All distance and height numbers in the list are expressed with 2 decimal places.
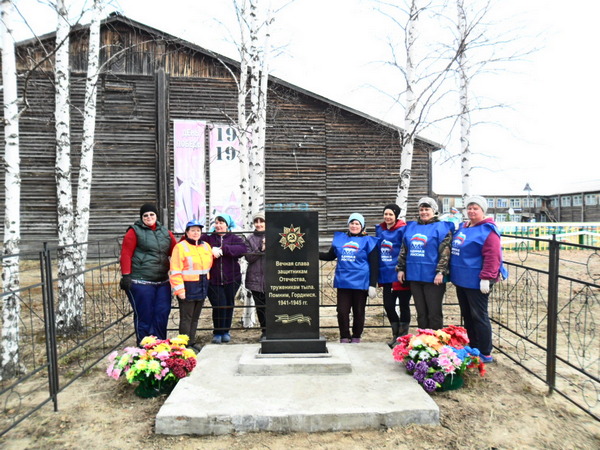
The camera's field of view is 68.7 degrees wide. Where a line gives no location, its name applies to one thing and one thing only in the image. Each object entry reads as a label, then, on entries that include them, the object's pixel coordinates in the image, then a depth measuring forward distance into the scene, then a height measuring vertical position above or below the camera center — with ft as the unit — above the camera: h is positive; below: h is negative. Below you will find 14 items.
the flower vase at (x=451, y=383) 14.47 -5.43
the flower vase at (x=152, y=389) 14.26 -5.53
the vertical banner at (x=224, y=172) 48.91 +5.36
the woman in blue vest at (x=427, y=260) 16.67 -1.57
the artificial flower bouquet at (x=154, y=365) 13.98 -4.71
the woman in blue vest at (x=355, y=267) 17.65 -1.93
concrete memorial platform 12.14 -5.34
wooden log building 46.73 +10.59
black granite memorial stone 16.38 -2.12
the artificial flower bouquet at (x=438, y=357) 14.23 -4.61
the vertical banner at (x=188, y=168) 48.01 +5.69
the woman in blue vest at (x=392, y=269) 18.26 -2.07
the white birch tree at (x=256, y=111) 24.77 +6.51
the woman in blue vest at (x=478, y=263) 15.35 -1.59
